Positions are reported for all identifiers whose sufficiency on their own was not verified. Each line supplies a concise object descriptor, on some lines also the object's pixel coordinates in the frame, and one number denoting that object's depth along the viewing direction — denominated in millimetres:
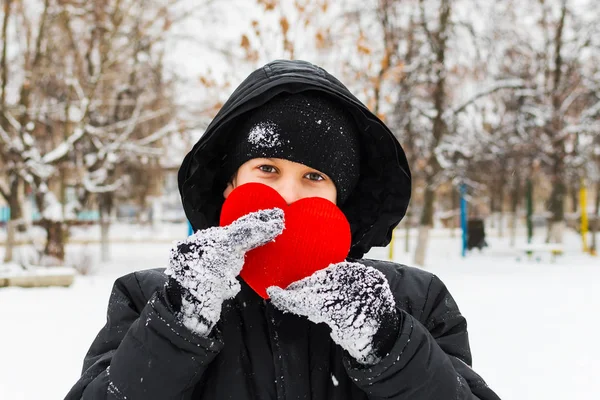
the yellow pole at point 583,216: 16197
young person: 1080
